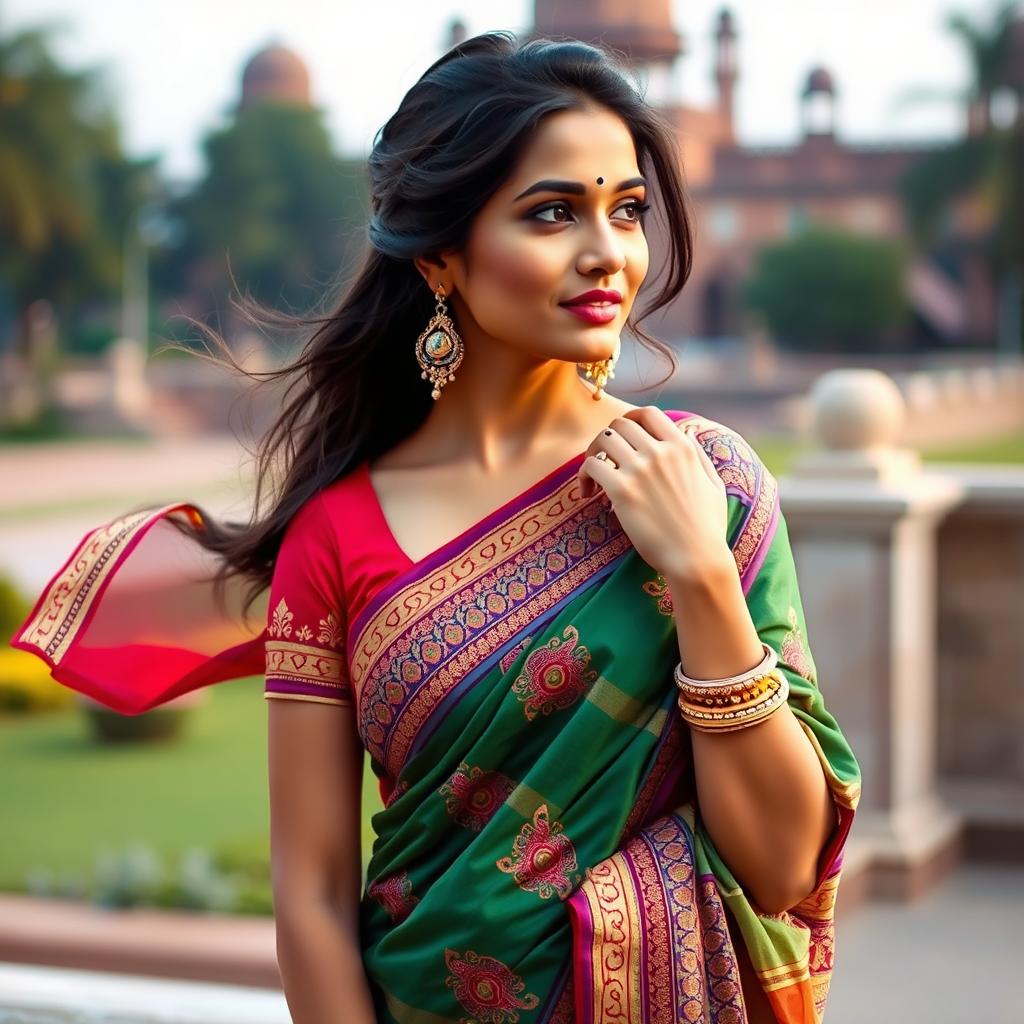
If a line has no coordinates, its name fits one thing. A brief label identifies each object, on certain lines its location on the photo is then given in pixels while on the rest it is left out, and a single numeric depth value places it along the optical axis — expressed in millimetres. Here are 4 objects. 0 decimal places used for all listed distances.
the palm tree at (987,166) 35688
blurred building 38688
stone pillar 4508
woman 1436
